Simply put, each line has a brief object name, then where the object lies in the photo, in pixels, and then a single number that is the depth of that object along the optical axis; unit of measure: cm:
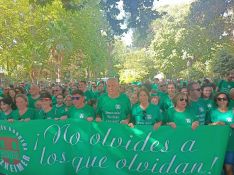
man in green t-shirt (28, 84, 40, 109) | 506
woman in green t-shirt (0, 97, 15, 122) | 391
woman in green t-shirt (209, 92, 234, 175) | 348
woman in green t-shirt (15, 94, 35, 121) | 384
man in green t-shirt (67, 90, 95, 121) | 381
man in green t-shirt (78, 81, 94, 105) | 615
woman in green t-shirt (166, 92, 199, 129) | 354
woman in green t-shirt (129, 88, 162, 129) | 368
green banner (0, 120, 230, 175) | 349
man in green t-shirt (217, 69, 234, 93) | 647
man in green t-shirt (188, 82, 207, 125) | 382
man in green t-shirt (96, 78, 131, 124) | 386
